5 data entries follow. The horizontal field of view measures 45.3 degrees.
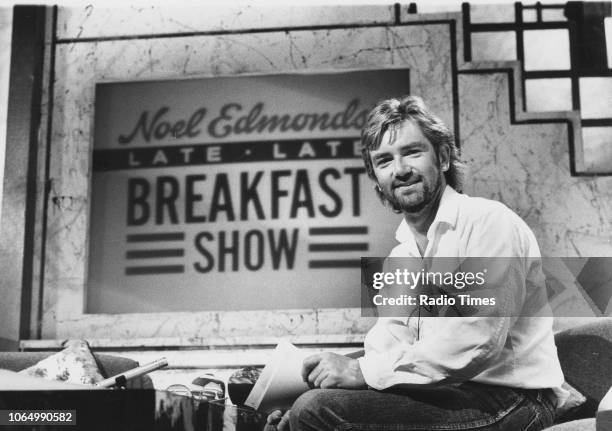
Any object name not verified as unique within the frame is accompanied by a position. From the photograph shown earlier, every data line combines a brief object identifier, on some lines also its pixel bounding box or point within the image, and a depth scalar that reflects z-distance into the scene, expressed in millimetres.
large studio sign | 3133
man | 1354
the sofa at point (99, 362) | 2736
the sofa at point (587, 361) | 1987
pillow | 2635
